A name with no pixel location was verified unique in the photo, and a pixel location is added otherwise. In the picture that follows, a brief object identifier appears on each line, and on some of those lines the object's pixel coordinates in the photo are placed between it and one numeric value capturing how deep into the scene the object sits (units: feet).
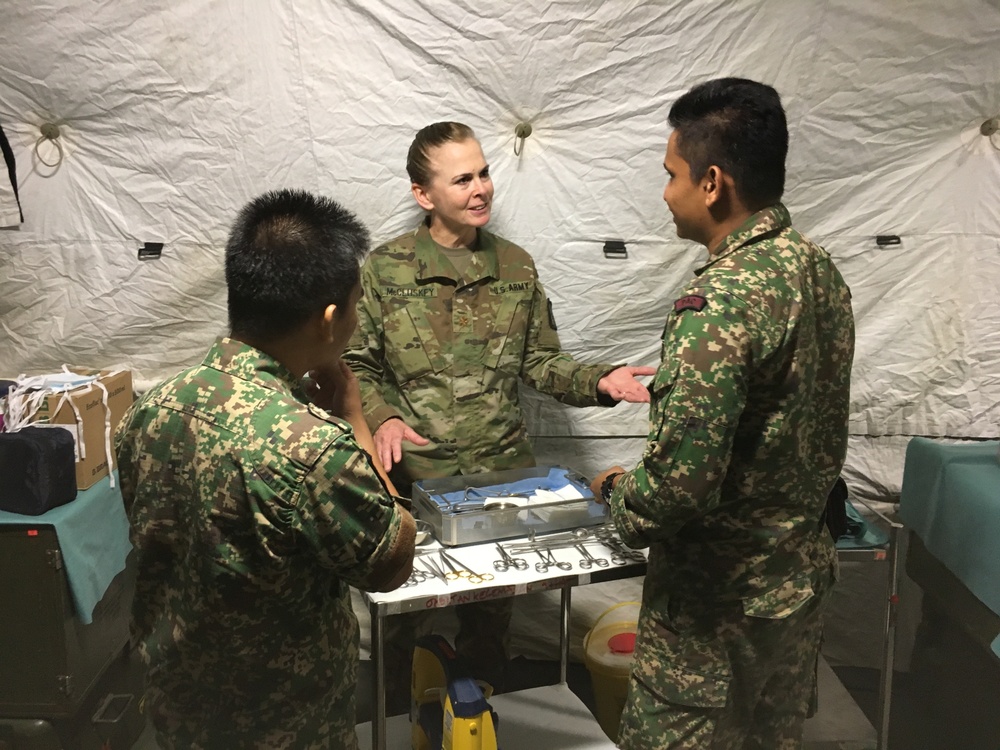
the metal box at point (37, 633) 6.70
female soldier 7.11
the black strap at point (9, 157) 7.47
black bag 6.63
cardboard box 6.97
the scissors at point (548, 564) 5.59
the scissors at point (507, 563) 5.58
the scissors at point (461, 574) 5.42
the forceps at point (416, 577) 5.33
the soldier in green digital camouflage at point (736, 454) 4.43
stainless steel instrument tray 5.83
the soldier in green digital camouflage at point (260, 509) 3.67
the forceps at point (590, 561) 5.64
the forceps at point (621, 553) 5.70
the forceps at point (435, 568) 5.43
